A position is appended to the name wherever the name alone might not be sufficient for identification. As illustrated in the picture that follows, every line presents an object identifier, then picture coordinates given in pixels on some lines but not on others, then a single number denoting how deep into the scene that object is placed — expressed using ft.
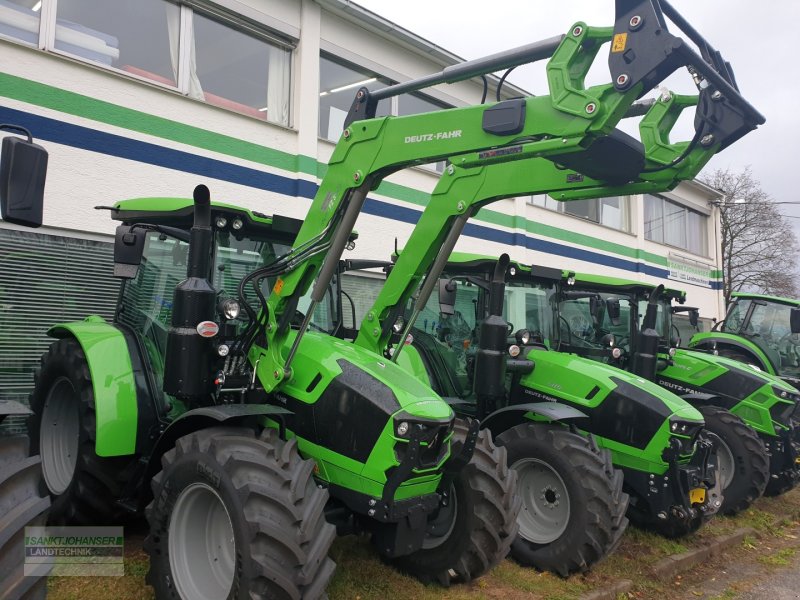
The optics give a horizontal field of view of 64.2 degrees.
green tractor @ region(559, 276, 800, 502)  22.95
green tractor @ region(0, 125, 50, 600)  7.97
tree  97.06
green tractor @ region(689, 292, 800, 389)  35.47
